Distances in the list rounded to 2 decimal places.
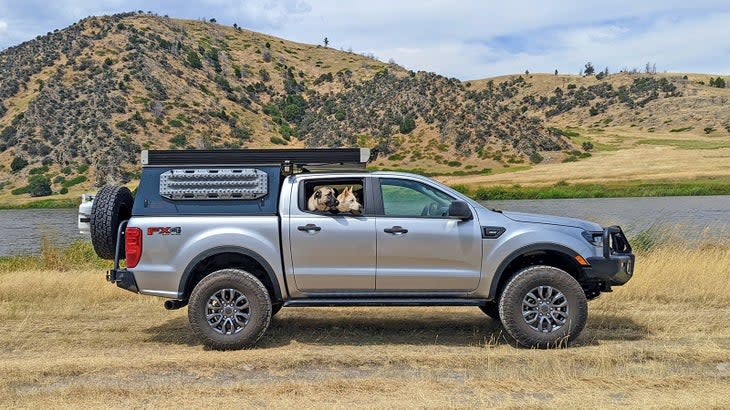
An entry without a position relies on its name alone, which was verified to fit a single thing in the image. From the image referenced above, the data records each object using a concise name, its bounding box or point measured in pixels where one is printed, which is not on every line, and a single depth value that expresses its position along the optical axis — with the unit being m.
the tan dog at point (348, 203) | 7.68
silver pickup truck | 7.49
